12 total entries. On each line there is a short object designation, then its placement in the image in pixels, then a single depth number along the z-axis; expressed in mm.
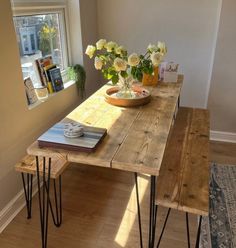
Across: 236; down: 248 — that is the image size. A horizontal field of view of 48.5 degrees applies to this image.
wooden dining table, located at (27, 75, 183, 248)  1202
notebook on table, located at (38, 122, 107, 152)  1254
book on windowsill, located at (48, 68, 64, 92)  2286
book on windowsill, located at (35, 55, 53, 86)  2184
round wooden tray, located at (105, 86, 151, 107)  1817
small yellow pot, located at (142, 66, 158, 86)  2223
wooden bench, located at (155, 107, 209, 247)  1345
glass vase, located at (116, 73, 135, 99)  1820
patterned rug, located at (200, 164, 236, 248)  1723
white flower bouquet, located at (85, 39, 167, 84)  1723
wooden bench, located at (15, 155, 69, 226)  1710
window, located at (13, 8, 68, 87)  2029
